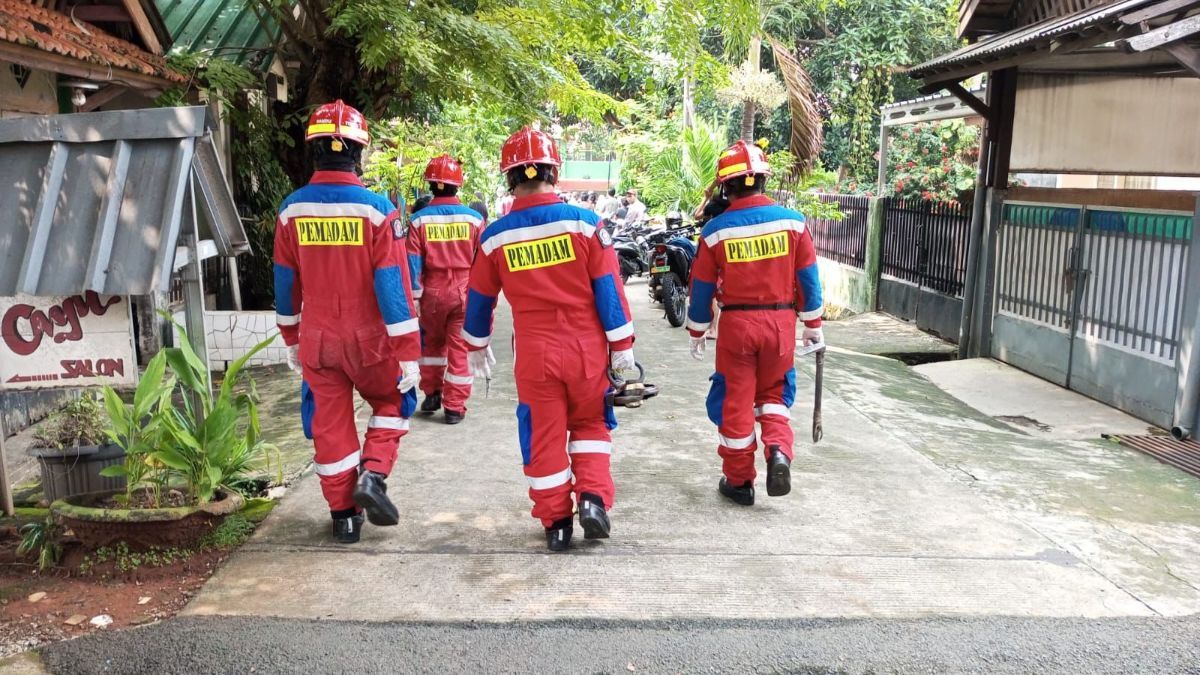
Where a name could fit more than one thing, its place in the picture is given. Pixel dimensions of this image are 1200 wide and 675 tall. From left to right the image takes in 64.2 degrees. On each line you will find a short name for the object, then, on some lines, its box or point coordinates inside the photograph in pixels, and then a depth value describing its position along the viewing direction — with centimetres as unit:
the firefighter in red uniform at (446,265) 686
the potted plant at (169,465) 426
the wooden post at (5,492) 473
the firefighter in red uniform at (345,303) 447
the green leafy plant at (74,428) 485
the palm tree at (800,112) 1418
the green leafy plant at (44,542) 432
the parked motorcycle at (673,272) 1154
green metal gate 719
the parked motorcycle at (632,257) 1481
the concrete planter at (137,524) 420
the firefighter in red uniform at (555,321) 443
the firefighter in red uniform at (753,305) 504
